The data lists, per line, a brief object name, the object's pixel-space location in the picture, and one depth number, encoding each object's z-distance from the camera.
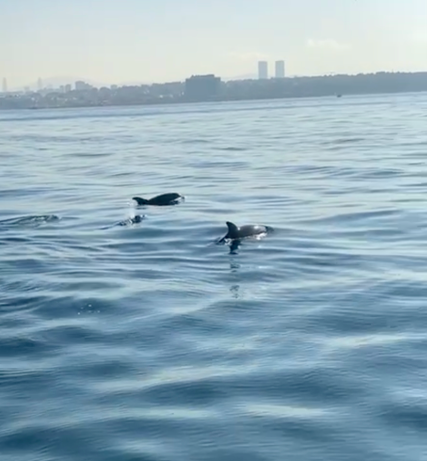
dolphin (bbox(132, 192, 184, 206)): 26.33
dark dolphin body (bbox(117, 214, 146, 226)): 22.84
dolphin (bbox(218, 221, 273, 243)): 19.39
